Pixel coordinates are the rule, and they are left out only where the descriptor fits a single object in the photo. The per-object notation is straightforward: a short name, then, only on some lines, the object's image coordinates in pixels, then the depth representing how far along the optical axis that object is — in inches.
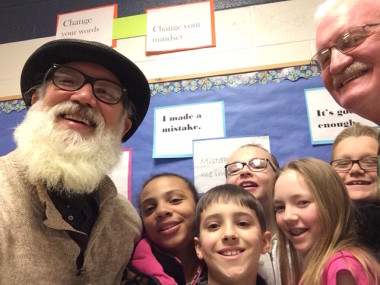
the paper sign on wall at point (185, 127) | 64.1
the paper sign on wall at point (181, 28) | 69.9
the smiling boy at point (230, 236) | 41.7
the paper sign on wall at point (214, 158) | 61.9
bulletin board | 61.9
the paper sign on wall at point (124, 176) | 63.7
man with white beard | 34.0
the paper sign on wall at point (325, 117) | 60.6
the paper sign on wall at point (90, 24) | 73.3
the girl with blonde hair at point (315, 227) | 36.6
